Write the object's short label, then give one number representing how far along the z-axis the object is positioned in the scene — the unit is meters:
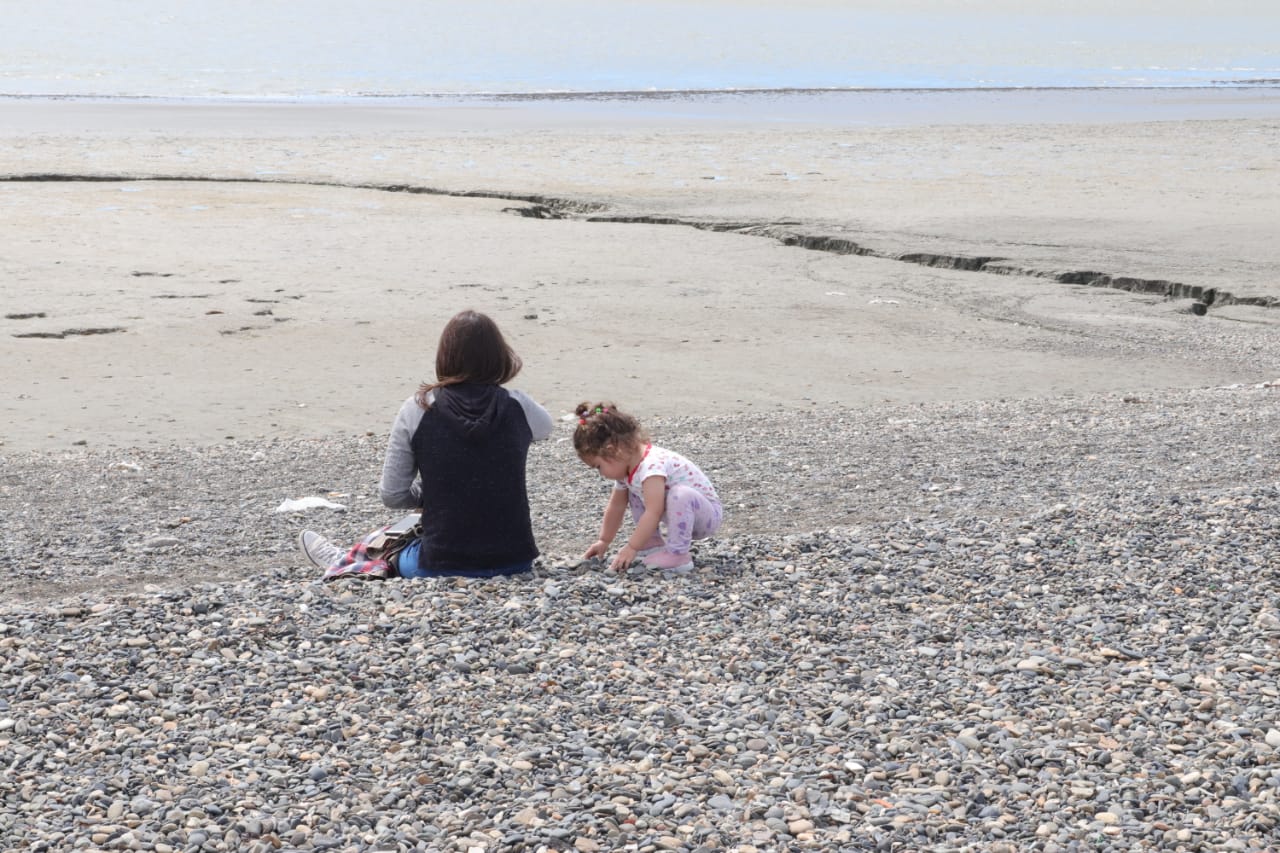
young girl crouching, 5.79
